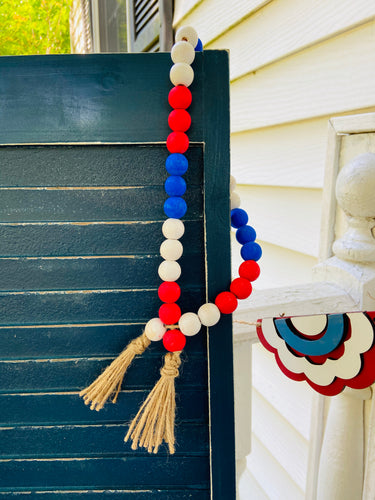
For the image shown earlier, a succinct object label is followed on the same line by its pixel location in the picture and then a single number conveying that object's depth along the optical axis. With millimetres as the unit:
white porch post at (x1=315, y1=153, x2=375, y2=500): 861
